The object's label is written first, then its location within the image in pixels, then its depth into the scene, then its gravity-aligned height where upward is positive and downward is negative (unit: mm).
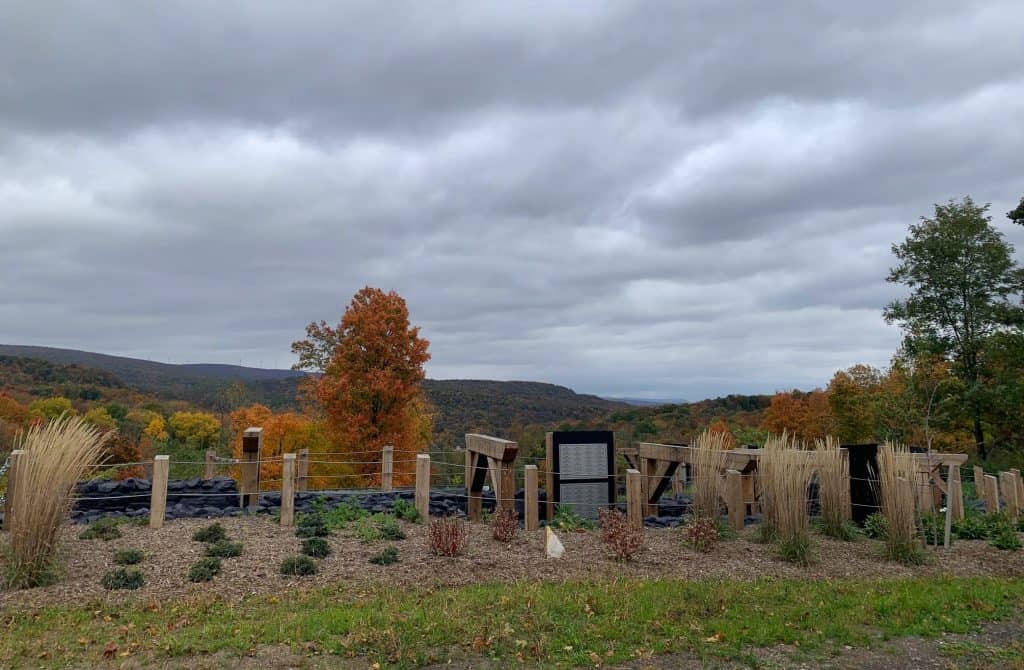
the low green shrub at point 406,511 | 9672 -1478
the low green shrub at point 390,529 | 8625 -1541
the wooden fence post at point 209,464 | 11922 -1001
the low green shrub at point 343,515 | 9202 -1503
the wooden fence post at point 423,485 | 9617 -1095
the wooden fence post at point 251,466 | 10453 -930
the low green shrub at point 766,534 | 8773 -1577
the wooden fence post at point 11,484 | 7330 -897
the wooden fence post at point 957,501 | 11147 -1509
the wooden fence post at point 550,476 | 10195 -1033
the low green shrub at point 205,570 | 6934 -1657
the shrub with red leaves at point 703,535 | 8367 -1535
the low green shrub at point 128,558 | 7301 -1613
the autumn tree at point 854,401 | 27344 +326
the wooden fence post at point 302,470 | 12589 -1210
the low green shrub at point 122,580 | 6676 -1695
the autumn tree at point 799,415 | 33375 -316
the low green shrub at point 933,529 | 9234 -1671
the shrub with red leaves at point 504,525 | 8594 -1473
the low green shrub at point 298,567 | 7211 -1672
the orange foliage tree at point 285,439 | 21156 -1037
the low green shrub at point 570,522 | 9492 -1585
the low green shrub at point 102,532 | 8297 -1531
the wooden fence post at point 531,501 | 9367 -1279
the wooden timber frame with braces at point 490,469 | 9641 -904
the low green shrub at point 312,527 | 8641 -1533
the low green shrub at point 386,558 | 7637 -1669
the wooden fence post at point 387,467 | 12174 -1066
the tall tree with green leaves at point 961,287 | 24562 +4414
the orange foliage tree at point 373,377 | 18422 +757
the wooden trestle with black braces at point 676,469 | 9428 -972
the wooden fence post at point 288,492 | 9219 -1149
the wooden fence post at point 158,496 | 8938 -1183
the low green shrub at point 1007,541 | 9289 -1748
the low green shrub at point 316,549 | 7781 -1599
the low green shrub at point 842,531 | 9312 -1642
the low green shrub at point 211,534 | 8219 -1528
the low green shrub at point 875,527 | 9484 -1602
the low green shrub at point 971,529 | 9984 -1708
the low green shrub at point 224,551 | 7617 -1595
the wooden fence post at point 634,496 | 9375 -1194
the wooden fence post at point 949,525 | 9023 -1516
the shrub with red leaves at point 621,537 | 7926 -1493
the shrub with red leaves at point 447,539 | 7820 -1491
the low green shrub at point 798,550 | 8031 -1635
